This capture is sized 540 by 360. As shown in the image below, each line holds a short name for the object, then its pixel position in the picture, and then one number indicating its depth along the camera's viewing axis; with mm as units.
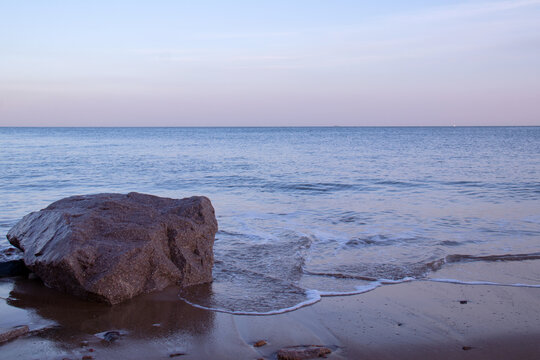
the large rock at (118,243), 5246
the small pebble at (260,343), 4262
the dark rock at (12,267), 6285
